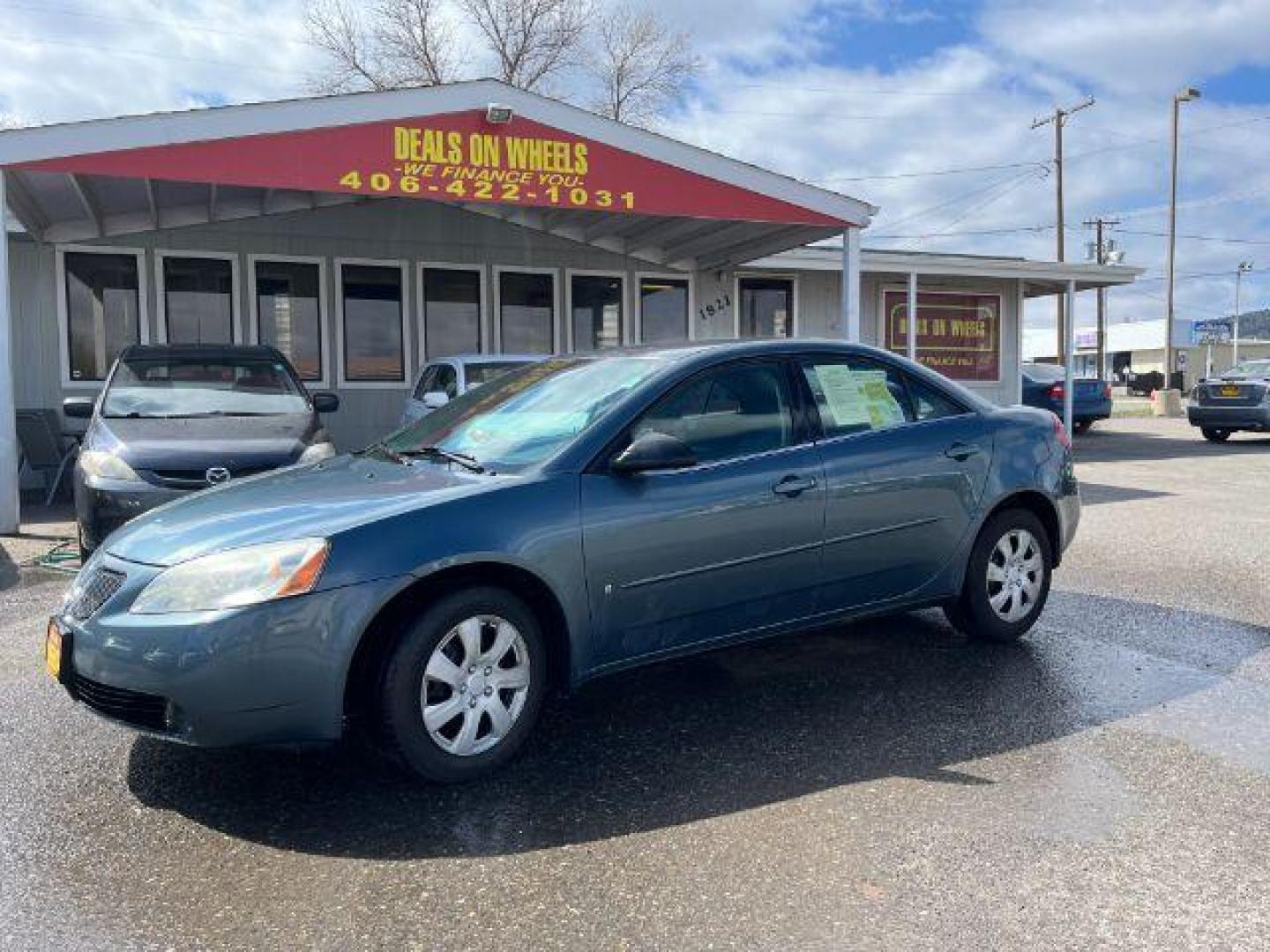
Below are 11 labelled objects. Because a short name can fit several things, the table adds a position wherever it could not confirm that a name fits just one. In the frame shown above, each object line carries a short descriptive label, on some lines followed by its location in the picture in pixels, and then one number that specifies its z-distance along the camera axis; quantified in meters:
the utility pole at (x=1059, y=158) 35.47
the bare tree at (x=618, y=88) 34.84
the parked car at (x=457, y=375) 10.13
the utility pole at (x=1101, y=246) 54.94
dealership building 9.11
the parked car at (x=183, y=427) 6.50
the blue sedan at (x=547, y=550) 3.28
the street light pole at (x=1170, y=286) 32.94
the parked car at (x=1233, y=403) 18.64
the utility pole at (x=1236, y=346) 67.25
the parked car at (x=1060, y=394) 19.08
